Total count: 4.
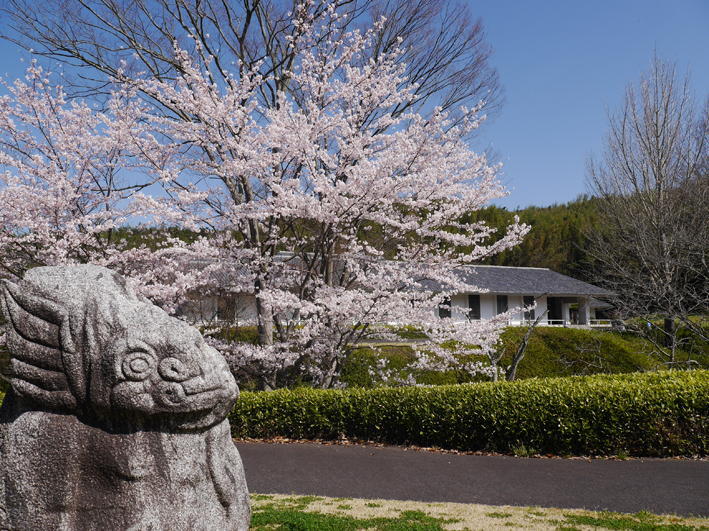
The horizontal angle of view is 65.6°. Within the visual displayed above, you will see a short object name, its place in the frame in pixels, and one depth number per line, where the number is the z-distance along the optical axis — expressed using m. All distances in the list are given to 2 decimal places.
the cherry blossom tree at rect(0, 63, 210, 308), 9.90
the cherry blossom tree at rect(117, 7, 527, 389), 9.62
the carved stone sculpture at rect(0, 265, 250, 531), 2.75
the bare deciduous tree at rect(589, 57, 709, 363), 15.73
